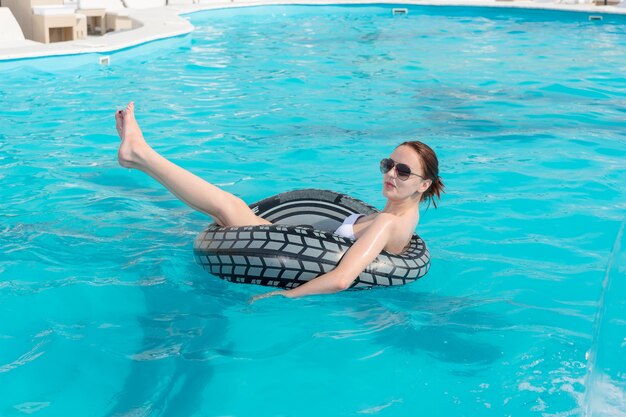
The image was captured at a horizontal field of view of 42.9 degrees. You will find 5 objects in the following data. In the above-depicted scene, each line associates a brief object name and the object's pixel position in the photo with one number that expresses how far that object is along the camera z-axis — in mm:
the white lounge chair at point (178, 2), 18834
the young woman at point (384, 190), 4008
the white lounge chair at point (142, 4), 17109
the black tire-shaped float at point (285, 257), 3936
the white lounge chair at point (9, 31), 11383
